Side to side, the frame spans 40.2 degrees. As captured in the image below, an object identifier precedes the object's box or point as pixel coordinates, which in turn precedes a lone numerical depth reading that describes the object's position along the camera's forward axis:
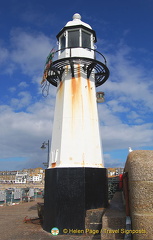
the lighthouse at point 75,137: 8.90
